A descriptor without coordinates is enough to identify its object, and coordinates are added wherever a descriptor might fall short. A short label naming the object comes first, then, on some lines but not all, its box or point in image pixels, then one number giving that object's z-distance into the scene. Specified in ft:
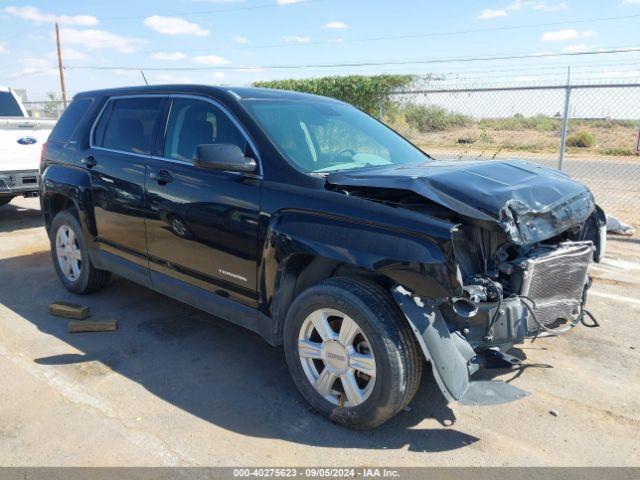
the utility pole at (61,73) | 105.40
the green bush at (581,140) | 73.61
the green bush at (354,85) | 69.62
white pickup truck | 27.89
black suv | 9.55
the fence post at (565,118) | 26.61
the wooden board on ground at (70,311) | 15.71
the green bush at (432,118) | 40.60
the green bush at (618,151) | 58.02
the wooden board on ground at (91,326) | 14.76
